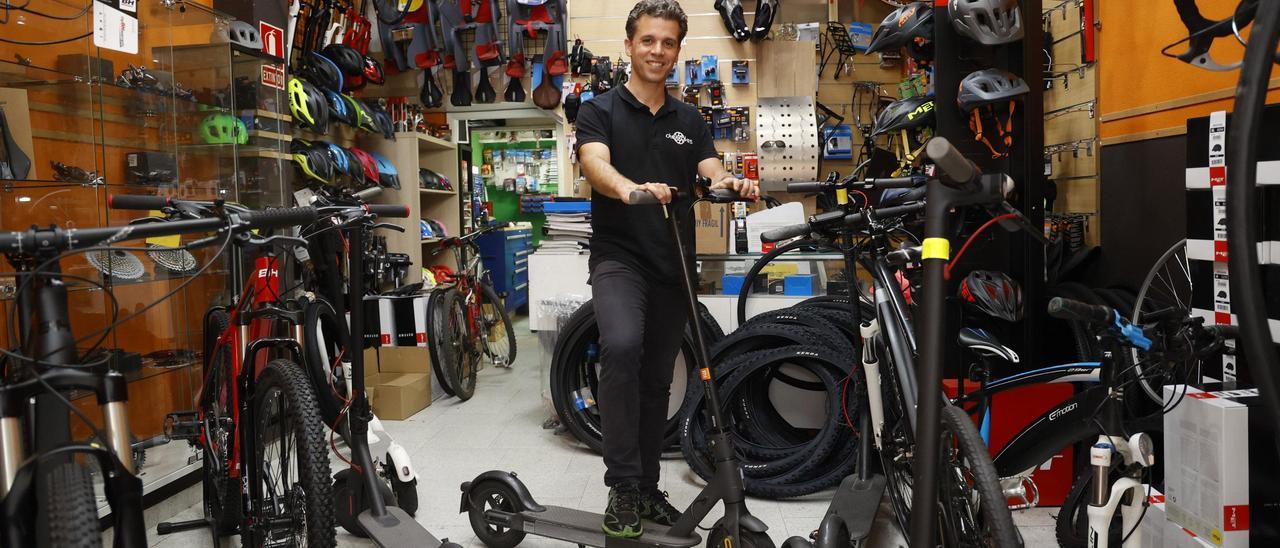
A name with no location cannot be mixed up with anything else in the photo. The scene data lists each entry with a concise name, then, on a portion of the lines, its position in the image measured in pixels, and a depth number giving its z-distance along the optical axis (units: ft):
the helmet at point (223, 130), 12.56
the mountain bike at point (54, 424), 4.15
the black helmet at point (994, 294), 10.18
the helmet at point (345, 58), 19.56
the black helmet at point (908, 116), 12.84
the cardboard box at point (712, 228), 17.03
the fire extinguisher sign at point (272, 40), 14.47
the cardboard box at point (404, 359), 16.46
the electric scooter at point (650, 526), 7.17
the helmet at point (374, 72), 20.80
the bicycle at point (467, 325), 16.63
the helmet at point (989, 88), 10.02
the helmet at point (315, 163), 16.29
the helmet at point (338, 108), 17.94
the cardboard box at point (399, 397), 15.38
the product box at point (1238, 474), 6.31
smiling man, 8.05
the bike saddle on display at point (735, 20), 20.57
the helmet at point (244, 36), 13.10
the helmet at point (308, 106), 16.42
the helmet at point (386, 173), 19.41
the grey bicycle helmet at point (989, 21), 10.04
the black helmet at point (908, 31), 11.87
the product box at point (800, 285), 13.99
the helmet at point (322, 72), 18.31
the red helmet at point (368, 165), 18.44
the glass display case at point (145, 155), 9.86
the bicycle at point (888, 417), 5.92
